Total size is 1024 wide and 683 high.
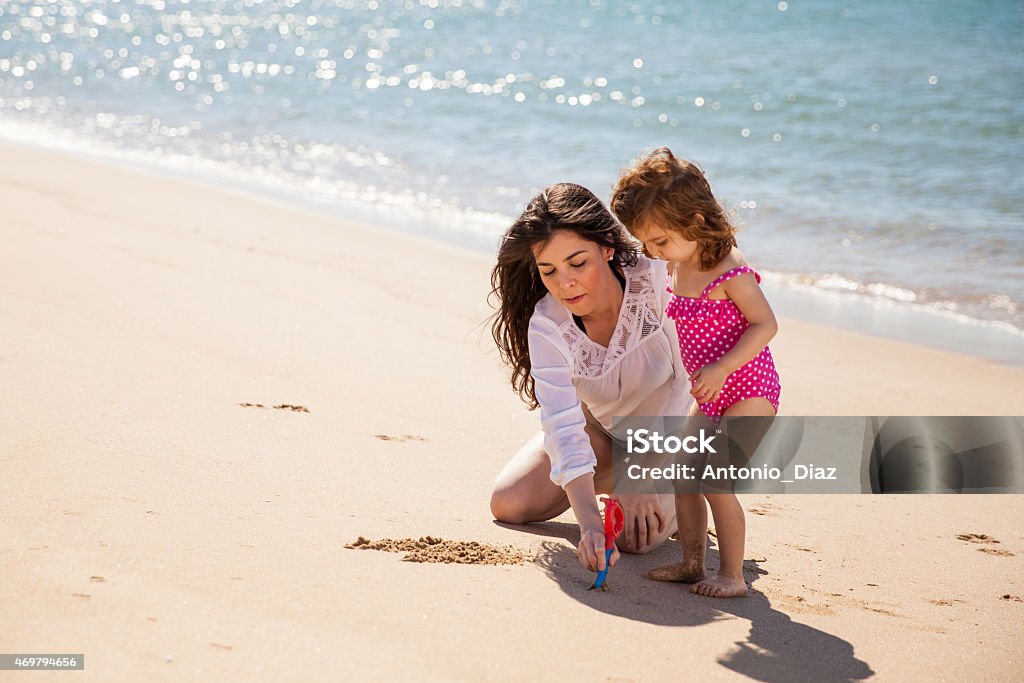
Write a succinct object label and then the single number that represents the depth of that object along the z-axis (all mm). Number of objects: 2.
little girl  3180
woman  3262
